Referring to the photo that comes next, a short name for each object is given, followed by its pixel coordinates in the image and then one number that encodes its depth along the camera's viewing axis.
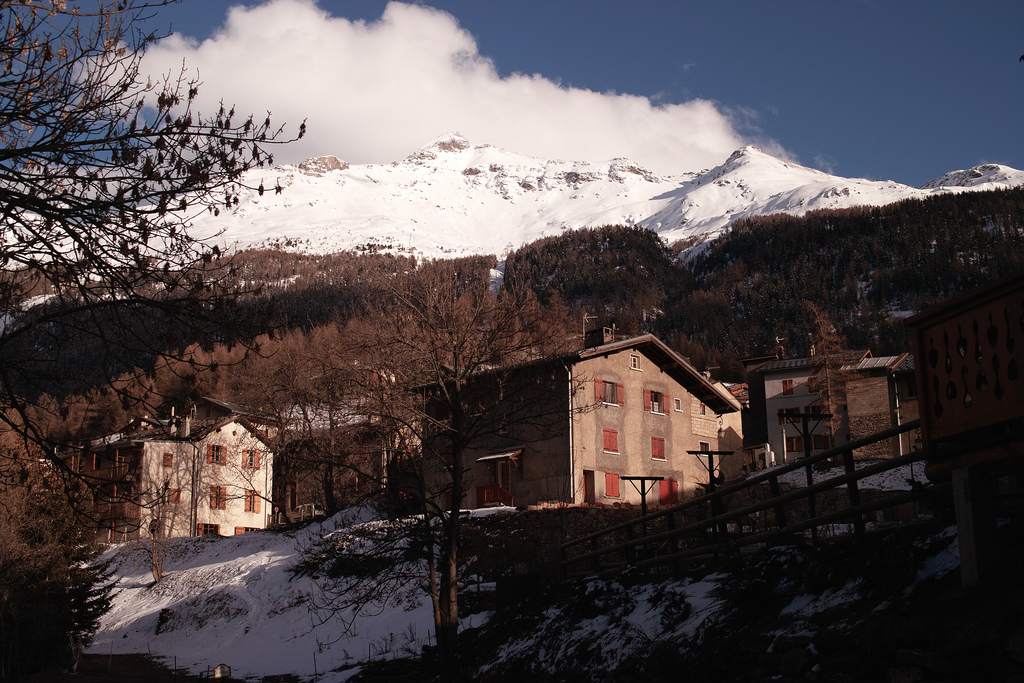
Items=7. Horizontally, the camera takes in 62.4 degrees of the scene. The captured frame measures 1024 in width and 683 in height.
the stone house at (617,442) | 36.47
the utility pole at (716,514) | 11.88
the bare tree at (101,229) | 7.27
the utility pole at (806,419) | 19.34
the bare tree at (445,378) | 16.83
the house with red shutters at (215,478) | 46.19
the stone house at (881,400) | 45.19
